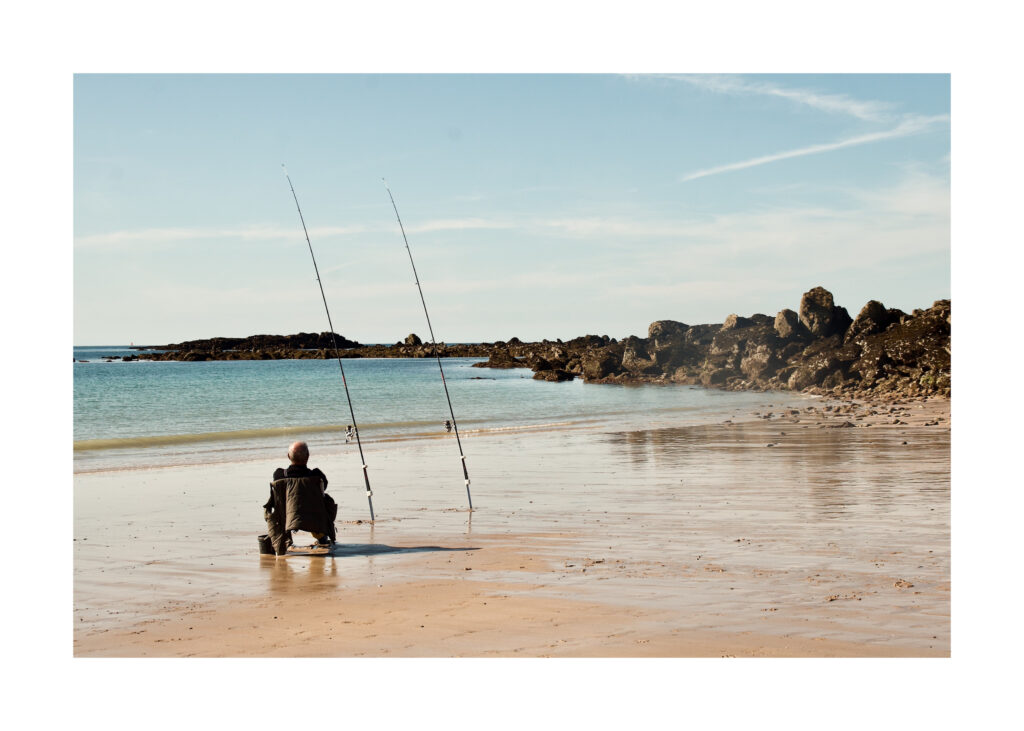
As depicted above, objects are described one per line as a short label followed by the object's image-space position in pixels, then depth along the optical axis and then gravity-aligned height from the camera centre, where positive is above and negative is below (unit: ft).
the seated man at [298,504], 27.78 -4.15
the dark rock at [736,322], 181.98 +8.42
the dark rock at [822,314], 162.30 +8.88
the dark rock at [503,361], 332.19 +2.14
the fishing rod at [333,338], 34.14 +1.19
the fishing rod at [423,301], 38.73 +2.79
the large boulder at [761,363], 161.27 +0.29
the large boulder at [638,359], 196.03 +1.46
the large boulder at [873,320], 148.77 +7.12
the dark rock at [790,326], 165.44 +6.90
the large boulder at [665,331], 202.80 +7.66
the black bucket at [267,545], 27.99 -5.38
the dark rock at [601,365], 202.08 +0.25
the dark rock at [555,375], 213.87 -2.10
